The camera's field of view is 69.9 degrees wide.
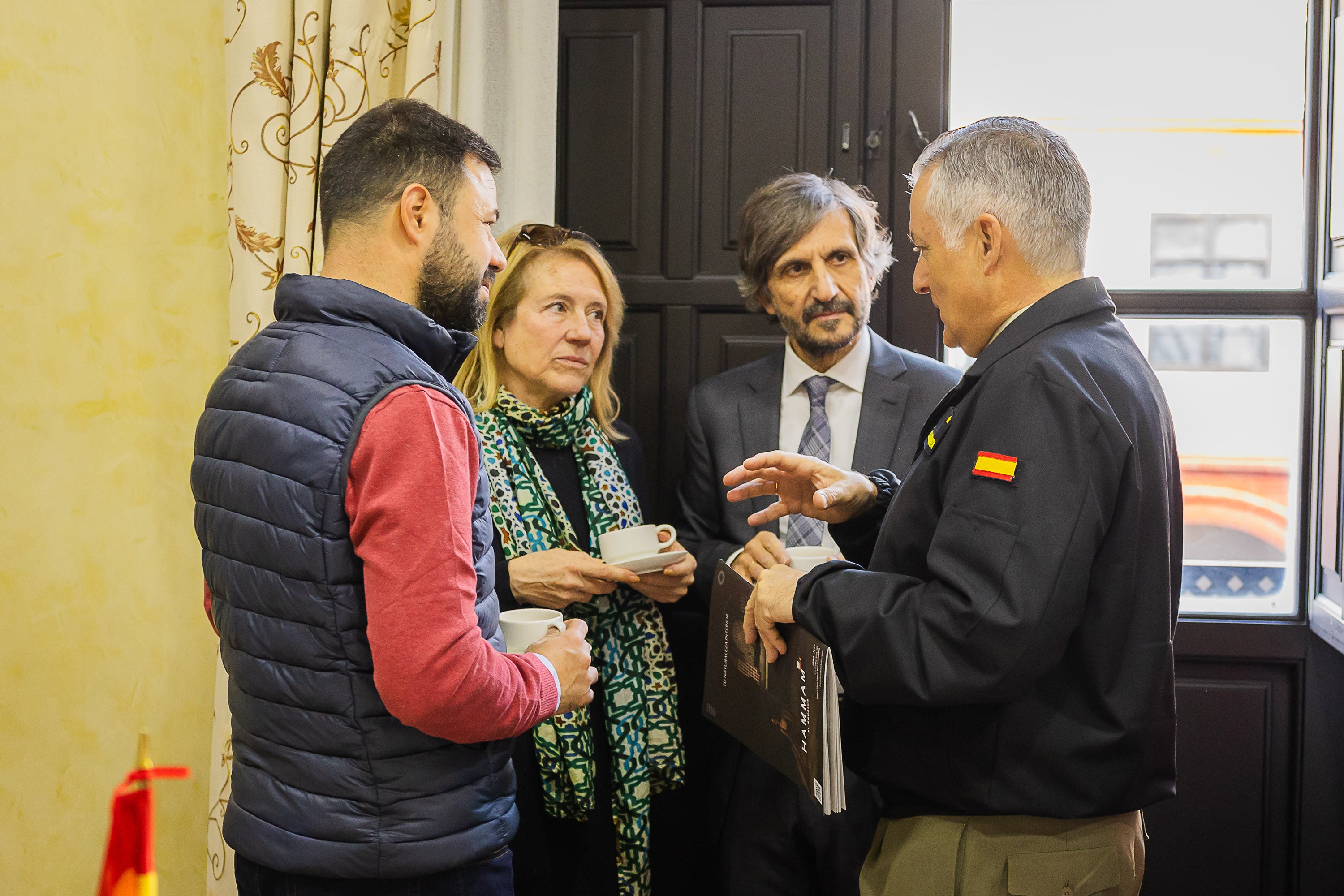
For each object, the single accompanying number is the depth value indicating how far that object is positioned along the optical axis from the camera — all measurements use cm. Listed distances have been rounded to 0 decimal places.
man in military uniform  108
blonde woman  176
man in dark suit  187
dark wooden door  224
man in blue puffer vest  103
